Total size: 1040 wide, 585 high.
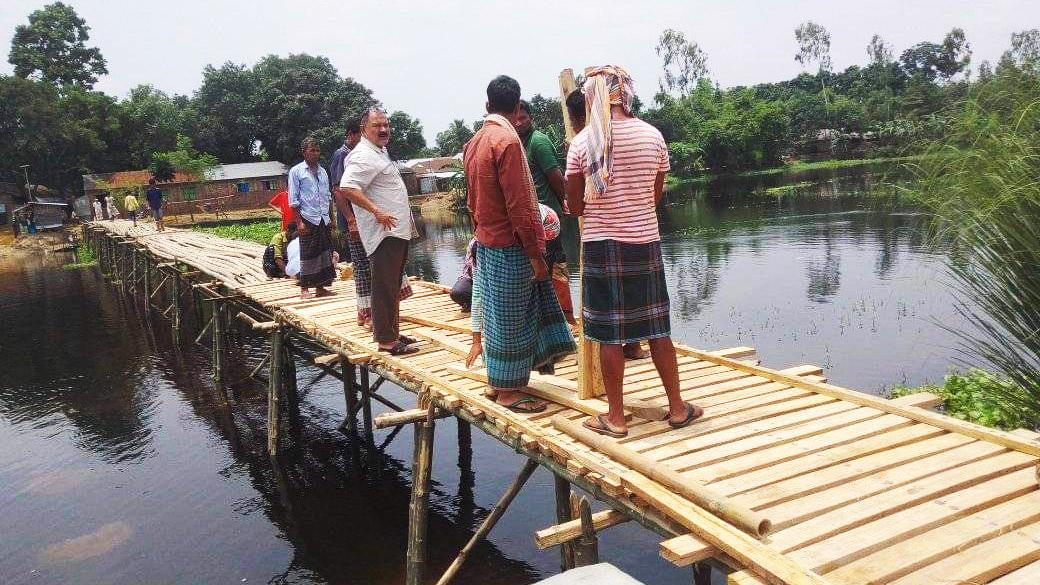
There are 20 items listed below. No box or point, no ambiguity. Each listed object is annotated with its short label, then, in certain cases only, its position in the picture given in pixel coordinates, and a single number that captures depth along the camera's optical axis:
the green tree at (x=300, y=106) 46.06
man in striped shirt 3.77
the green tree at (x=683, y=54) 70.00
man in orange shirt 4.14
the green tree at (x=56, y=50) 50.72
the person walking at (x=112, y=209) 31.55
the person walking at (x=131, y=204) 25.63
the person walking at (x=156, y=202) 21.83
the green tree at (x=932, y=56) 64.94
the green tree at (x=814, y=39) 73.06
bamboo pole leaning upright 4.38
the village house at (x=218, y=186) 40.16
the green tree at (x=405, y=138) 53.96
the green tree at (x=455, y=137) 60.25
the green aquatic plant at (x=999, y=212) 3.43
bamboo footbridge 2.78
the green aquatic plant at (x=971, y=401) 6.91
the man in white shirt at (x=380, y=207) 5.69
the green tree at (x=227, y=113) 49.06
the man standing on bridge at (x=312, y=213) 8.05
